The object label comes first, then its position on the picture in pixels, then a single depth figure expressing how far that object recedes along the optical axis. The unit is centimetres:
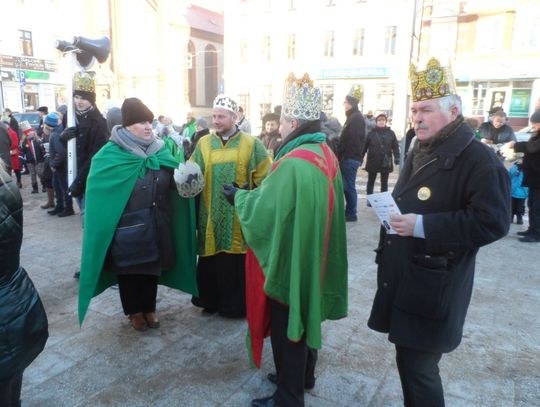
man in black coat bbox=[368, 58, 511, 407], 178
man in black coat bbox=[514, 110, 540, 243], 561
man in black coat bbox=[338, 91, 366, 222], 689
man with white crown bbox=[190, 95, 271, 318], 351
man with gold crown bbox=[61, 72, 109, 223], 438
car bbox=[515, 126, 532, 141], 1460
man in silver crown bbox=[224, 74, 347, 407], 218
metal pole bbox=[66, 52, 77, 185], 440
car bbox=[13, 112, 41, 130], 1529
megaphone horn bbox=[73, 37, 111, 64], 450
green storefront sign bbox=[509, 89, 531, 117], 2516
